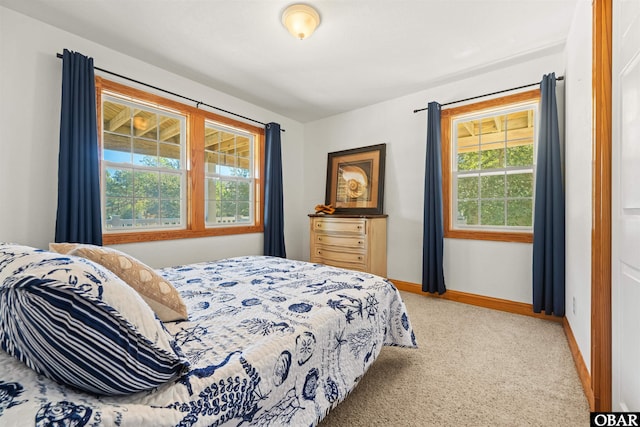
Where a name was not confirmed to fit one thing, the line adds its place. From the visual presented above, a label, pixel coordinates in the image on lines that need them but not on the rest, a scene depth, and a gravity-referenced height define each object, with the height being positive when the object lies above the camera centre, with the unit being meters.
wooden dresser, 3.54 -0.39
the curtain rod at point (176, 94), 2.61 +1.34
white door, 1.01 +0.02
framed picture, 3.92 +0.48
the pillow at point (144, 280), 1.11 -0.27
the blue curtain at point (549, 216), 2.51 -0.03
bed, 0.65 -0.45
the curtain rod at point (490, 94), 2.80 +1.31
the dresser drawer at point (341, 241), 3.58 -0.38
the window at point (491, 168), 2.96 +0.51
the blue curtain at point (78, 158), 2.32 +0.47
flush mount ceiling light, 2.09 +1.49
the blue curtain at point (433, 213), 3.25 -0.01
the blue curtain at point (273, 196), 4.06 +0.24
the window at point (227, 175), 3.65 +0.52
